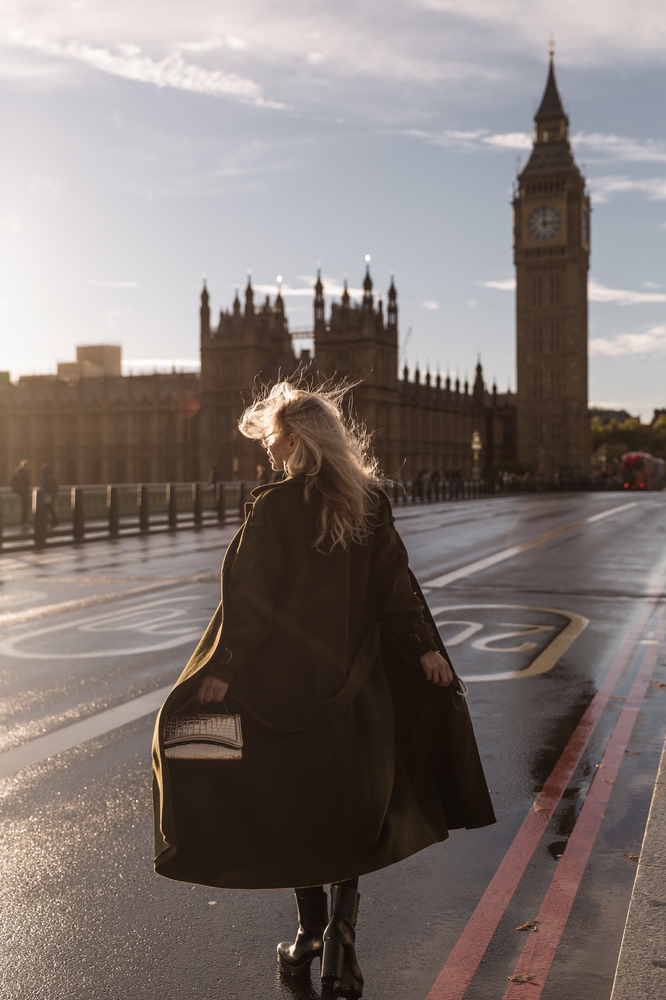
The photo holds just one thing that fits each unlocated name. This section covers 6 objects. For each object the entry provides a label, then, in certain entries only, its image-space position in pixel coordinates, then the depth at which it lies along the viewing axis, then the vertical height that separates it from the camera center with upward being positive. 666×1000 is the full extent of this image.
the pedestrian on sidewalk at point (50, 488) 23.33 -0.35
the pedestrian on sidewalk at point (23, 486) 23.59 -0.29
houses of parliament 87.25 +8.69
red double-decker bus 79.56 +0.55
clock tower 122.06 +20.76
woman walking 2.78 -0.67
